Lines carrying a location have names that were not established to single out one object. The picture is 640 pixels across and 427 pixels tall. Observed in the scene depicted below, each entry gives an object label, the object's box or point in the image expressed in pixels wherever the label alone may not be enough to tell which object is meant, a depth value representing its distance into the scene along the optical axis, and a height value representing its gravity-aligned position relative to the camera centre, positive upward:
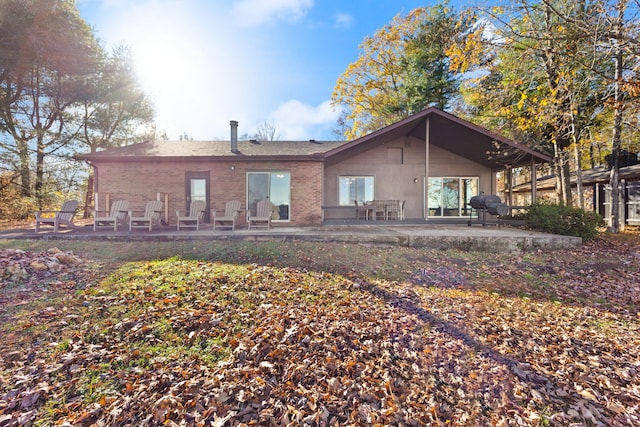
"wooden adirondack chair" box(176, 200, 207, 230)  8.52 -0.11
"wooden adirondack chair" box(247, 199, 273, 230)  8.94 -0.06
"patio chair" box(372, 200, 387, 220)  11.12 +0.04
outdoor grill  8.77 +0.18
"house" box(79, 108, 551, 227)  9.57 +1.59
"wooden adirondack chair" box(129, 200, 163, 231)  8.52 -0.04
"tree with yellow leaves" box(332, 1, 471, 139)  15.95 +8.53
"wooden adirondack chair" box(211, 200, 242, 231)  8.71 -0.12
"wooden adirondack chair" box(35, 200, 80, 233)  7.80 -0.15
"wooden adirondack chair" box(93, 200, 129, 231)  8.83 -0.04
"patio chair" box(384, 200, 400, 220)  11.49 +0.08
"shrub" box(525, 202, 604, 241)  7.30 -0.29
